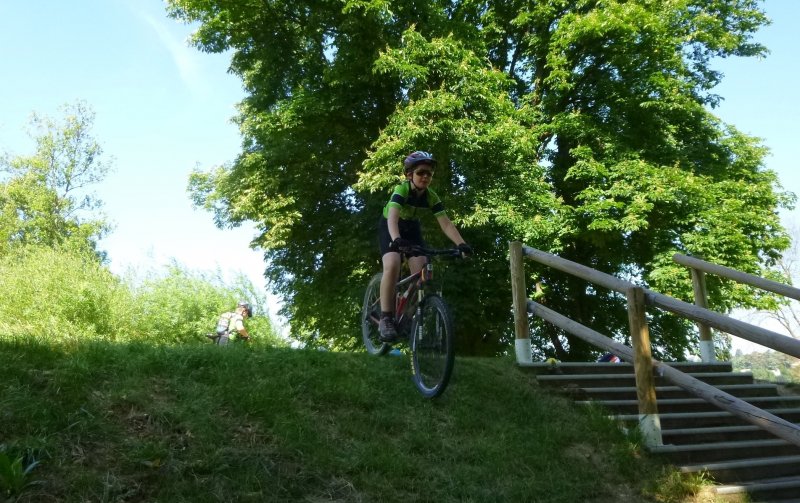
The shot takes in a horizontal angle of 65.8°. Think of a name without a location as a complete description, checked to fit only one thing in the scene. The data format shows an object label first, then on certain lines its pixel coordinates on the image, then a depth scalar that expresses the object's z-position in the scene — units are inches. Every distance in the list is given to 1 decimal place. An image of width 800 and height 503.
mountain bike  203.5
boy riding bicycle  221.6
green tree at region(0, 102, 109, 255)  1422.2
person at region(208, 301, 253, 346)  534.6
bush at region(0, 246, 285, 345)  814.5
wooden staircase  194.2
